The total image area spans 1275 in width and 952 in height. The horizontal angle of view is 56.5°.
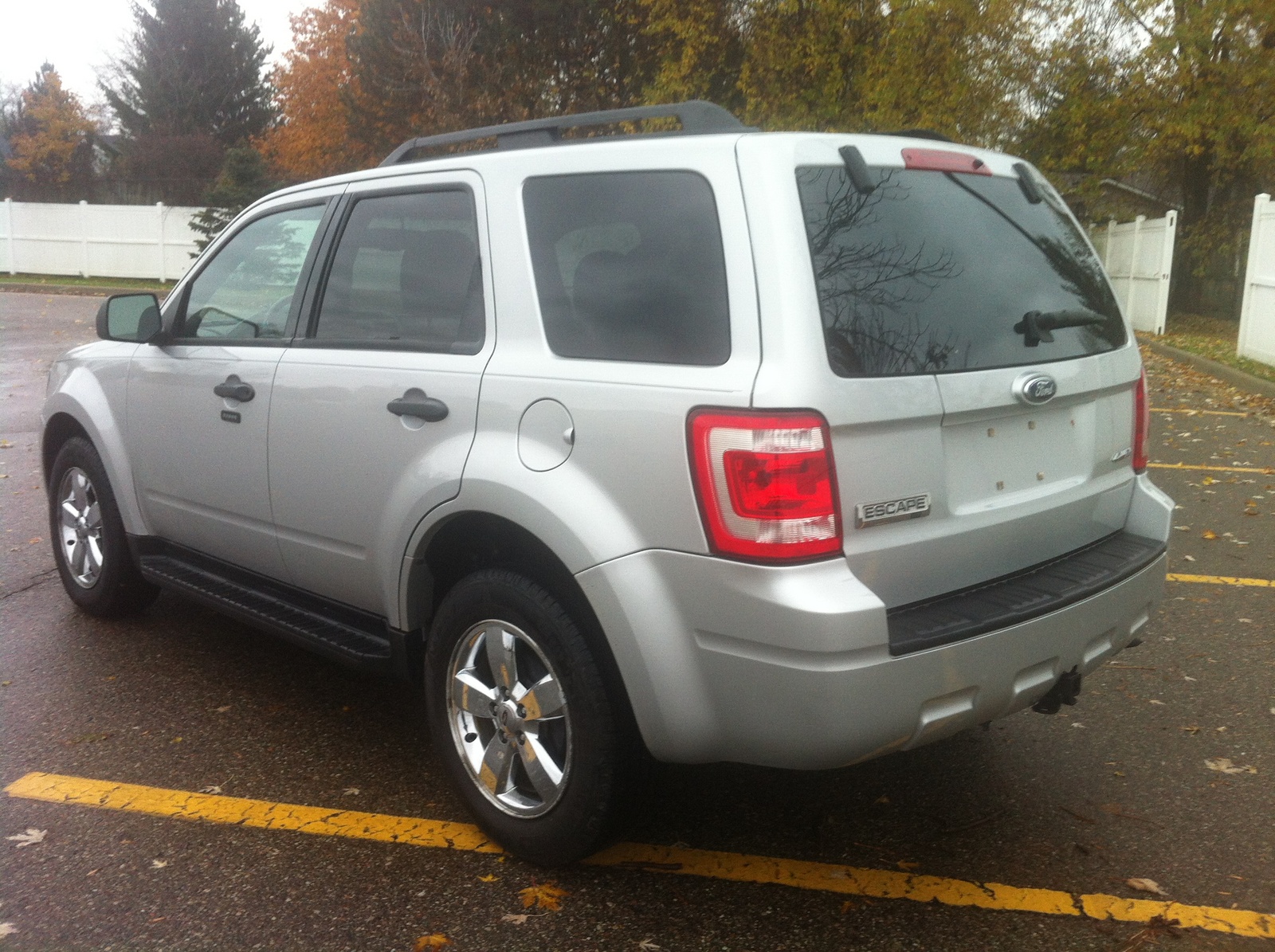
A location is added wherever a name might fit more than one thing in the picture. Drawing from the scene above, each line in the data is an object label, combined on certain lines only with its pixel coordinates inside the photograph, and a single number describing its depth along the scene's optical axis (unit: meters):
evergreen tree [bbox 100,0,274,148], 49.03
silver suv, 2.67
